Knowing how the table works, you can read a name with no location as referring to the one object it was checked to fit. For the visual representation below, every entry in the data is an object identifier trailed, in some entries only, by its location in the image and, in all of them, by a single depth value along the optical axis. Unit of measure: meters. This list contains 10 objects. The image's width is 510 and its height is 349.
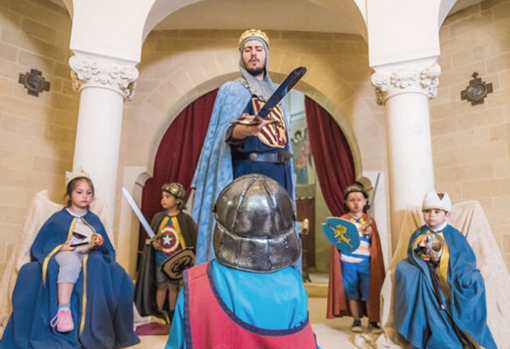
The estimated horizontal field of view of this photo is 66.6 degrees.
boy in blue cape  2.41
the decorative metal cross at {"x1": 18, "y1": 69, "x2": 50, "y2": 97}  4.48
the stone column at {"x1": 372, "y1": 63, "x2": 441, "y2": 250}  3.17
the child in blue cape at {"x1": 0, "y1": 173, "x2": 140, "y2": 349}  2.38
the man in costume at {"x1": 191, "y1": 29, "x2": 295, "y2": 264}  1.88
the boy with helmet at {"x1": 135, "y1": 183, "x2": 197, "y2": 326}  3.60
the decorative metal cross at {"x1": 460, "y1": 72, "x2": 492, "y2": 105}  4.52
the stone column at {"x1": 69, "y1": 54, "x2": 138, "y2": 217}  3.18
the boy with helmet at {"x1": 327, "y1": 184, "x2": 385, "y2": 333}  3.26
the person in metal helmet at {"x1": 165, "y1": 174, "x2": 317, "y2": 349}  1.00
